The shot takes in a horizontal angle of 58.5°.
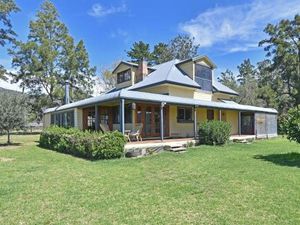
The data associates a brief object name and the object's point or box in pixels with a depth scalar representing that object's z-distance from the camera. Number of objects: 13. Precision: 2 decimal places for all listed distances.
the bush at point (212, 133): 16.56
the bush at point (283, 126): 12.50
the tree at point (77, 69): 39.94
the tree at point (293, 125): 11.83
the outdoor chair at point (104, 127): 16.44
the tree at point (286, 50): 34.25
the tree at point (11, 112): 18.58
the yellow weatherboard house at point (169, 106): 17.55
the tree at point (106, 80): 46.75
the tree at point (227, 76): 60.69
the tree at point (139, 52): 48.88
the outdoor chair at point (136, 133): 14.95
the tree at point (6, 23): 25.48
